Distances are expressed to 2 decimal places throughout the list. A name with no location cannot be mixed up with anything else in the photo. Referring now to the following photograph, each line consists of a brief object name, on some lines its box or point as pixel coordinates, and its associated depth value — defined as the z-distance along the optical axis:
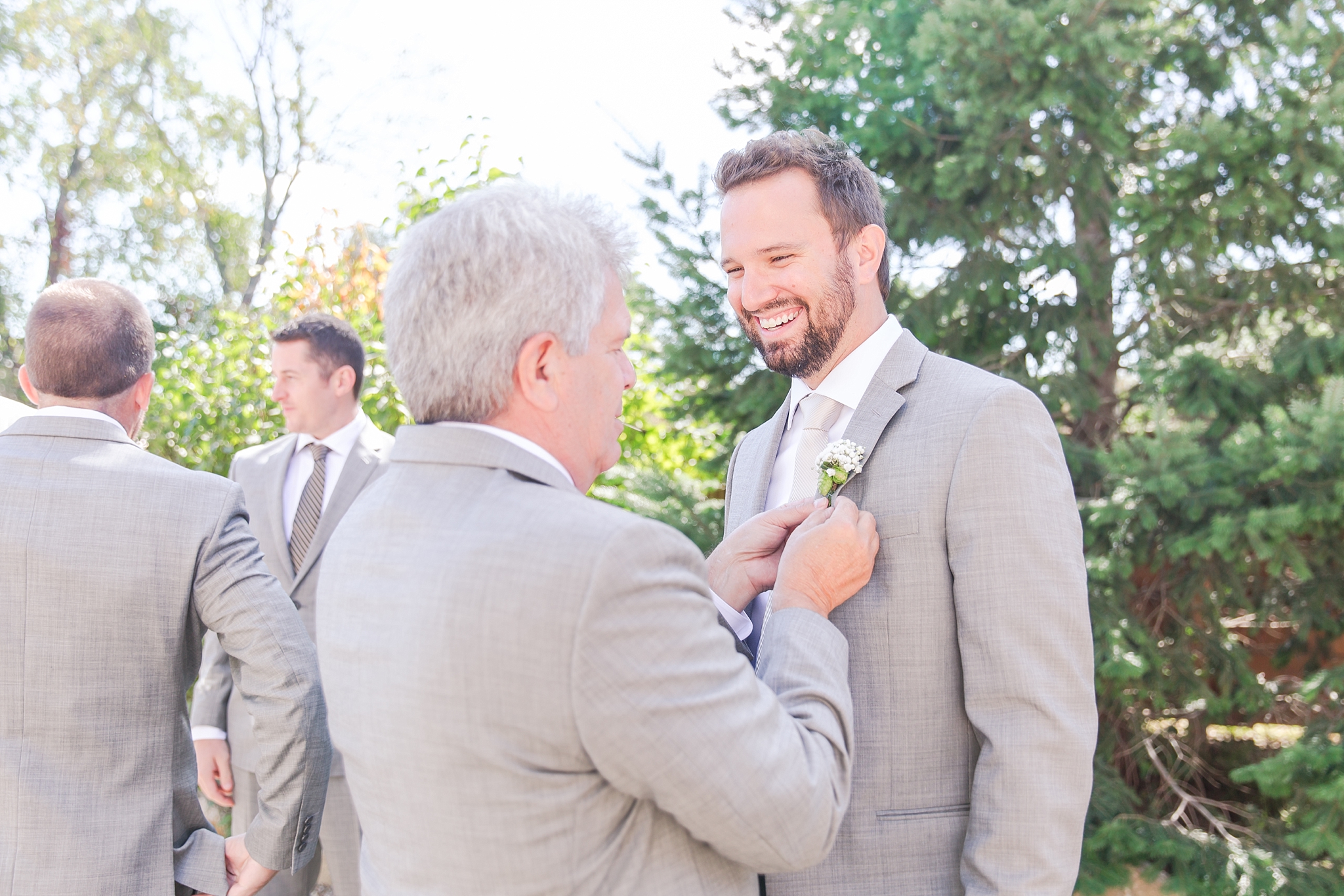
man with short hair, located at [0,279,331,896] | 2.02
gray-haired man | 1.23
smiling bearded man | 1.68
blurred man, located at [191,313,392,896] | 3.61
